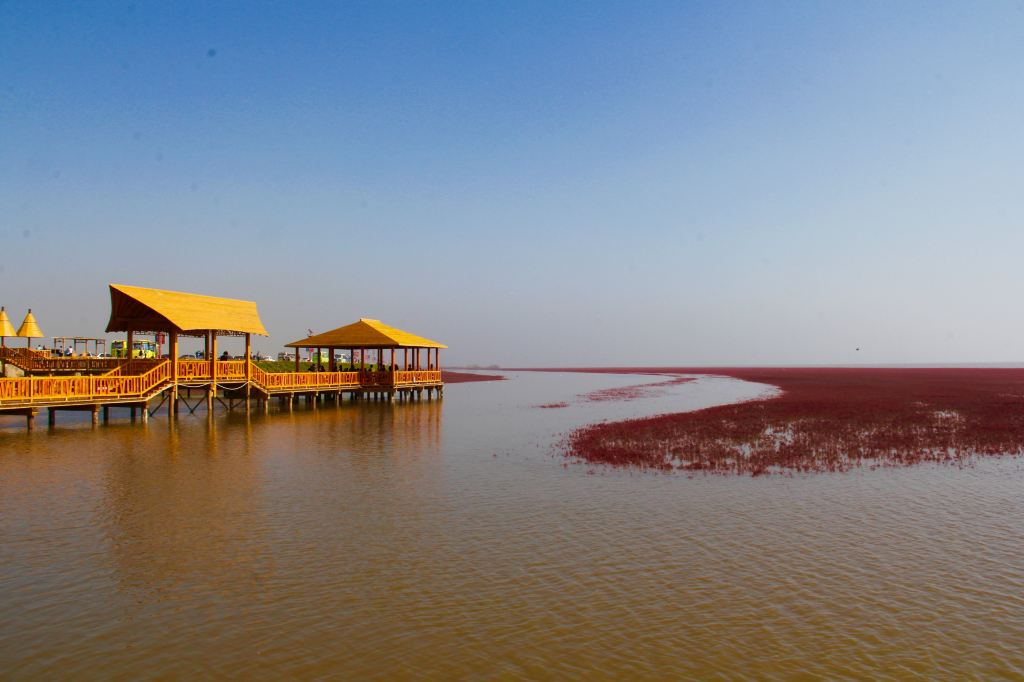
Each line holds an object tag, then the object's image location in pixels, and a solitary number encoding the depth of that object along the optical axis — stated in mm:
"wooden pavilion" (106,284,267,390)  32969
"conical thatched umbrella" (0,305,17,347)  45156
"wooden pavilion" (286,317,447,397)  45594
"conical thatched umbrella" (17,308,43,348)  50359
